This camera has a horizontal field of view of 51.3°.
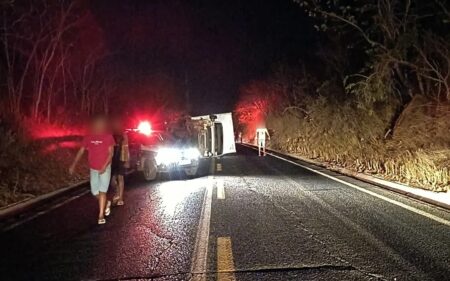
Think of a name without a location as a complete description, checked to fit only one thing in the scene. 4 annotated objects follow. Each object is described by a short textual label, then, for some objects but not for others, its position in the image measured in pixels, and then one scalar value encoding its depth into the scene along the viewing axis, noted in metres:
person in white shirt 31.31
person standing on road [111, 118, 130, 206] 10.68
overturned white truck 16.55
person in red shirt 8.66
